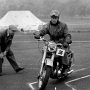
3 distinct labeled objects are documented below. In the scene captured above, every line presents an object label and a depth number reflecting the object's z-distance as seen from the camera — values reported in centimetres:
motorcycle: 716
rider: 777
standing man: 866
